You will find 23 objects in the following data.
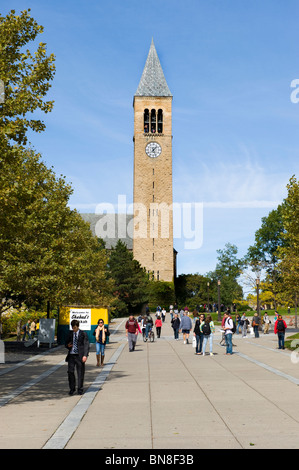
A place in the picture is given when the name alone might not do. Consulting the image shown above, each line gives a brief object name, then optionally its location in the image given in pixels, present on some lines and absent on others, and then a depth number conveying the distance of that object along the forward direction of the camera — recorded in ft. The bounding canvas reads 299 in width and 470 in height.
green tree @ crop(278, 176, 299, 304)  100.05
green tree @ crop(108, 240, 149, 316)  242.37
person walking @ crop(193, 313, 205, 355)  77.92
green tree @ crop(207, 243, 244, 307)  394.93
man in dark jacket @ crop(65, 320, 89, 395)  43.93
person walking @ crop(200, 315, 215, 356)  75.82
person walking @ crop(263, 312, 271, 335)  136.33
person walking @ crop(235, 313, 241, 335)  145.59
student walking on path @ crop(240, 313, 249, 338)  125.93
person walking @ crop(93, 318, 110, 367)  63.62
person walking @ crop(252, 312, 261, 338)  120.95
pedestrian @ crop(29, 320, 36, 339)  113.41
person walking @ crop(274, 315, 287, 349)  82.69
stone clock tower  286.66
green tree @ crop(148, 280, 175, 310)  271.69
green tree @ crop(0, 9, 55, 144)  49.73
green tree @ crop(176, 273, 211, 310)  317.63
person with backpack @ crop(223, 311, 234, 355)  76.38
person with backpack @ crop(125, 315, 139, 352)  83.53
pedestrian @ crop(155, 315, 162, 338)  123.84
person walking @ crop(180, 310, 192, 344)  100.37
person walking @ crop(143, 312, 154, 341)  109.29
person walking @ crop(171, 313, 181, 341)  115.55
